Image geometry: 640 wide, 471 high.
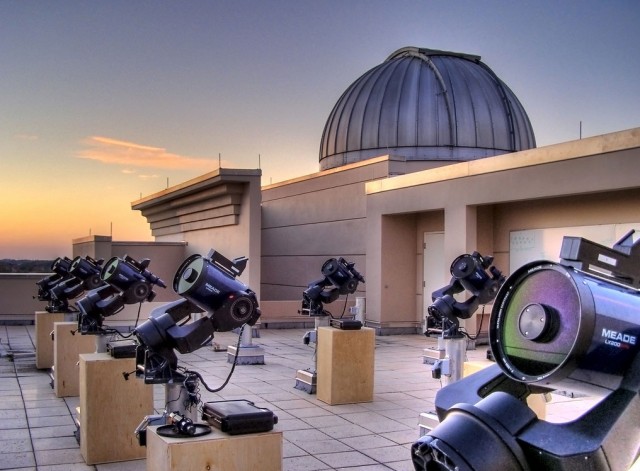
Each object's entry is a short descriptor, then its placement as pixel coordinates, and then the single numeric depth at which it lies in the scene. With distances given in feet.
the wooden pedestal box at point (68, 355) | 35.58
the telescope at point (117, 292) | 27.48
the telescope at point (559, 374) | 5.77
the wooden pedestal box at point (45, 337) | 44.78
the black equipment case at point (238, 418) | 15.25
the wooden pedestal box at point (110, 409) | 24.36
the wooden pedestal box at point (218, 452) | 14.61
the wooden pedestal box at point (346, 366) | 33.91
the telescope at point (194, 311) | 17.03
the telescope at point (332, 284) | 39.93
